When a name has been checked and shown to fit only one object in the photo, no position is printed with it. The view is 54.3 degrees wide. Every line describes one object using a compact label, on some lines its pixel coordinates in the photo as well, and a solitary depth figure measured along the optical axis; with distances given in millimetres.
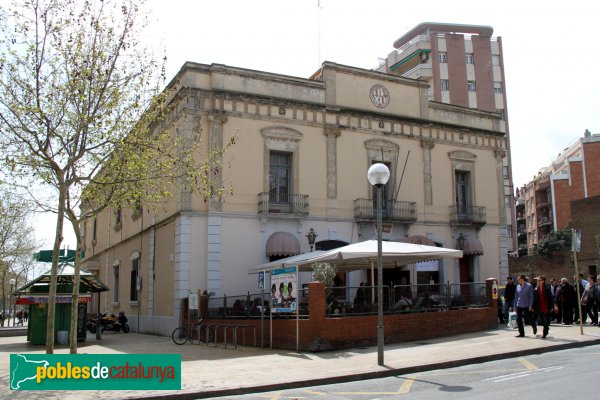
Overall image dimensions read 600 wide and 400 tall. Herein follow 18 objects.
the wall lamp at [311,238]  23062
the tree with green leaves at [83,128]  13008
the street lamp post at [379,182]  13000
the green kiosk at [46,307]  20016
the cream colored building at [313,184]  22609
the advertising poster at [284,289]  15531
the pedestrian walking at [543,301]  15680
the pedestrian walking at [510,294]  19656
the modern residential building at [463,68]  56000
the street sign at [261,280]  17094
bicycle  19281
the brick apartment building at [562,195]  45781
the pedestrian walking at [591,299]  18188
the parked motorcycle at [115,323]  26844
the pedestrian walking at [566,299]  18891
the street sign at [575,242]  16567
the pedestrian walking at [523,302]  15992
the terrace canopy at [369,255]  16719
